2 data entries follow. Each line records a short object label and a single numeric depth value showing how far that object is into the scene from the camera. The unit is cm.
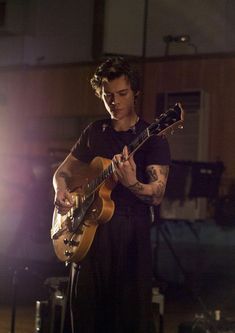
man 279
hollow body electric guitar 271
